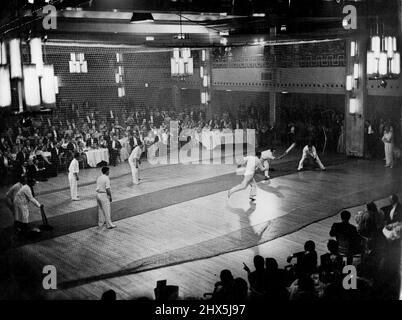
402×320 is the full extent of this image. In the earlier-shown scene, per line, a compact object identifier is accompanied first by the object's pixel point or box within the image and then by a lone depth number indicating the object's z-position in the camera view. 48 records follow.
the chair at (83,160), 17.30
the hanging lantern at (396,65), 12.83
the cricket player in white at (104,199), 10.23
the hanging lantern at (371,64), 12.81
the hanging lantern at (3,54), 5.55
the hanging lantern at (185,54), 15.42
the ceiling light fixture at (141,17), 15.08
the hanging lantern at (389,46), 12.66
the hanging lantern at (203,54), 24.70
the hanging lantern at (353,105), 17.30
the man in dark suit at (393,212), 8.16
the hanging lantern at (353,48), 17.12
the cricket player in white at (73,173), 12.66
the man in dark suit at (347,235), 7.45
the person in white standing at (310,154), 15.57
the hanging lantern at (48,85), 5.69
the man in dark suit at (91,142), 17.77
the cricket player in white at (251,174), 12.32
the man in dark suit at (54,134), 18.70
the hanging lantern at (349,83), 17.16
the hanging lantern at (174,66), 15.60
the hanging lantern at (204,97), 24.00
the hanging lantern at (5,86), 5.34
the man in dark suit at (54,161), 16.27
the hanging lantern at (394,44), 12.78
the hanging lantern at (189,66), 15.49
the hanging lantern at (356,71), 17.06
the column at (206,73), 24.66
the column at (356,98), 17.05
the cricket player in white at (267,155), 14.48
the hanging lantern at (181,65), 15.47
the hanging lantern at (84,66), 17.75
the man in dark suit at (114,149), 17.88
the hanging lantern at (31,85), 5.45
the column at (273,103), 22.20
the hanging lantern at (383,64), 12.74
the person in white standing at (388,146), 15.48
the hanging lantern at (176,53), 15.52
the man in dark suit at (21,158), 15.04
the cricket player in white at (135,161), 14.44
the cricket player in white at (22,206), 10.09
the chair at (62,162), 17.12
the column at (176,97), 28.30
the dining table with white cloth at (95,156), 17.47
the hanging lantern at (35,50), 5.71
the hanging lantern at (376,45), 12.66
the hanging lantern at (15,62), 5.40
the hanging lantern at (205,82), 24.77
